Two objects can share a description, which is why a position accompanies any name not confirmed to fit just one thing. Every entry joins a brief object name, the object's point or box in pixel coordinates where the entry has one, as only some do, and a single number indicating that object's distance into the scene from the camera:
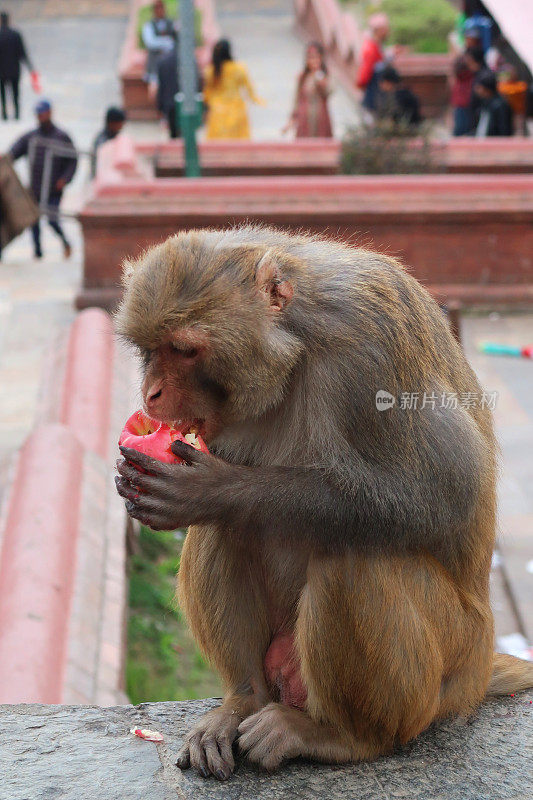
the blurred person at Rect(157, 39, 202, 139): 18.44
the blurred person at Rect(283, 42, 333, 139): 14.38
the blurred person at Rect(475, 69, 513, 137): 15.15
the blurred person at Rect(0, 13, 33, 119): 19.91
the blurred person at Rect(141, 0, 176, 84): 20.39
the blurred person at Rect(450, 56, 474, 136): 17.28
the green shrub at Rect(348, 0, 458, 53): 22.28
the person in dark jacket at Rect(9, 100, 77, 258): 13.17
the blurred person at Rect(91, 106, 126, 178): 13.88
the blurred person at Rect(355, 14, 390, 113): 18.89
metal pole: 11.89
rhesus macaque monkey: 3.04
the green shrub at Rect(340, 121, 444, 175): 12.14
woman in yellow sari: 15.81
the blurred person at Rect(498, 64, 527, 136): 16.17
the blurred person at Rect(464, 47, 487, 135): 16.48
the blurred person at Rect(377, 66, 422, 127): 14.81
